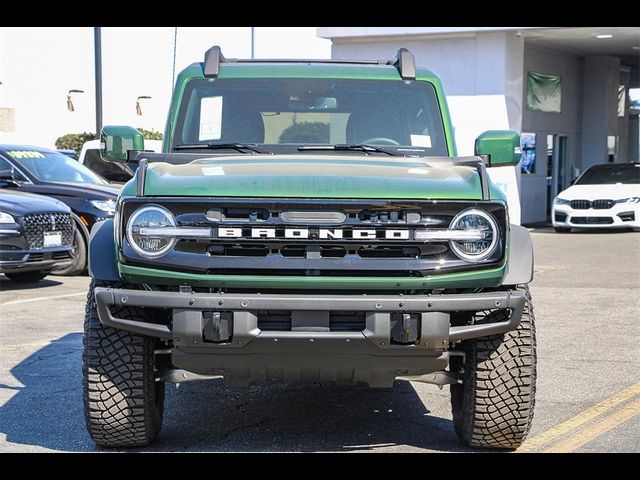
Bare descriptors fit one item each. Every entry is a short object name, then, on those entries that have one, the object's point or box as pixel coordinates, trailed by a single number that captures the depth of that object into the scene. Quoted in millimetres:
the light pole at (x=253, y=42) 36969
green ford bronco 4496
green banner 26422
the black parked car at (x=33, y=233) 11828
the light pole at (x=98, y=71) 21347
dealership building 24297
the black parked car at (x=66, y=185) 13430
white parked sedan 21359
